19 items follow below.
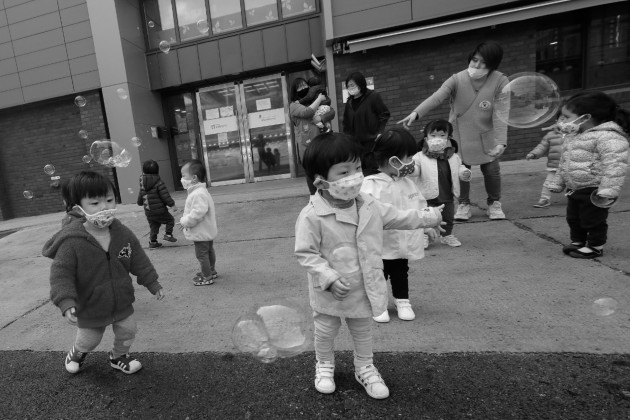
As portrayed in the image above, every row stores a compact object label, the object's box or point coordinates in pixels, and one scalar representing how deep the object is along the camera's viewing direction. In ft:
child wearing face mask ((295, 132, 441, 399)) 6.36
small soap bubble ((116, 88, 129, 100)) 28.66
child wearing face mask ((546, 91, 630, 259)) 10.84
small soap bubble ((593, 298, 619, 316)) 8.48
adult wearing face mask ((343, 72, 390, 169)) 15.28
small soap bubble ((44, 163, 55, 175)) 24.41
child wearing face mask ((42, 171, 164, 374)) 7.47
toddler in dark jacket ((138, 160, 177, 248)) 18.95
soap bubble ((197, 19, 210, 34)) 30.82
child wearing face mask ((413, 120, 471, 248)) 12.57
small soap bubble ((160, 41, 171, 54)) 25.21
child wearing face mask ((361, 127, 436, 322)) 8.89
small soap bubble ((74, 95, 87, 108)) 24.80
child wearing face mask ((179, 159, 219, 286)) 12.87
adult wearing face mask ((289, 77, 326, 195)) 16.75
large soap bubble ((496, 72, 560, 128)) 14.14
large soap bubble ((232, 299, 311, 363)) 7.21
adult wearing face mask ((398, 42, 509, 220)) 14.78
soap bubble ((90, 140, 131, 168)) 20.62
